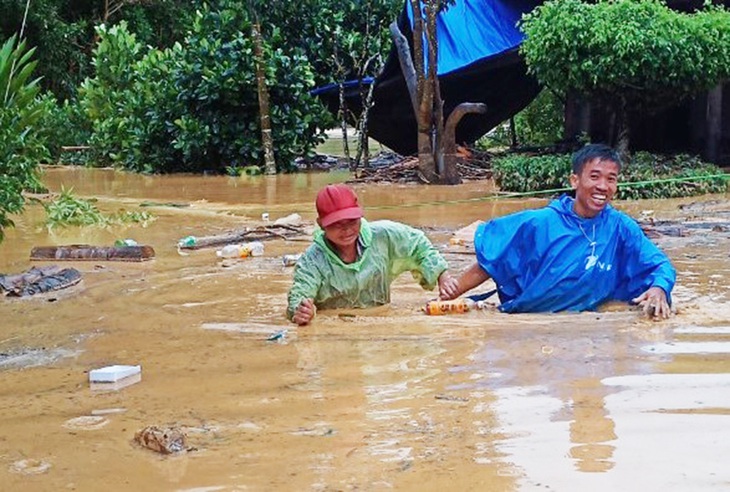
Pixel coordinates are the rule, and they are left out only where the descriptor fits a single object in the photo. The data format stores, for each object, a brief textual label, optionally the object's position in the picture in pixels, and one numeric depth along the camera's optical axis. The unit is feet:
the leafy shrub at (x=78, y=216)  37.19
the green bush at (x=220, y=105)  62.44
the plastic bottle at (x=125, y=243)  29.89
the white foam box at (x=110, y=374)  14.69
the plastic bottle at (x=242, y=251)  28.66
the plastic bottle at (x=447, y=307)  19.45
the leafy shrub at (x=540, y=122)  71.00
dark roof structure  56.71
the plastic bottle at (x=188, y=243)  30.60
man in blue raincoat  18.33
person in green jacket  18.84
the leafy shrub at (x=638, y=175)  43.52
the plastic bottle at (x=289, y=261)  26.78
